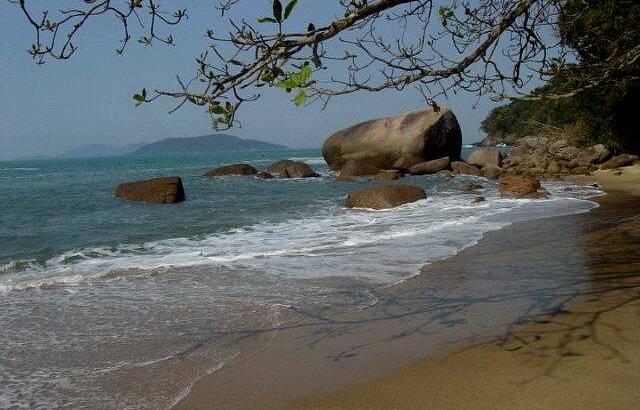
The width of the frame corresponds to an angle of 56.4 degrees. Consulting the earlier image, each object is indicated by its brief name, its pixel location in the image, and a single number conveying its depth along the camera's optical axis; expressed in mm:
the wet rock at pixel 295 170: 28156
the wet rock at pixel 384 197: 14430
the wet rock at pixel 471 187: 19122
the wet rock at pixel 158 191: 17359
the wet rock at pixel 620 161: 21922
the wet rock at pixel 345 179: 25372
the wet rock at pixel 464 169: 26500
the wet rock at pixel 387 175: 25547
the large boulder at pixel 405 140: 28203
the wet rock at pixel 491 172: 24739
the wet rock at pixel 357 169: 28242
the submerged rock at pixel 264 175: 28406
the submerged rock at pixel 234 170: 31250
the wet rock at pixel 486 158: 28273
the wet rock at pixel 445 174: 25050
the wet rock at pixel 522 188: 15508
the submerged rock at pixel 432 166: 27328
